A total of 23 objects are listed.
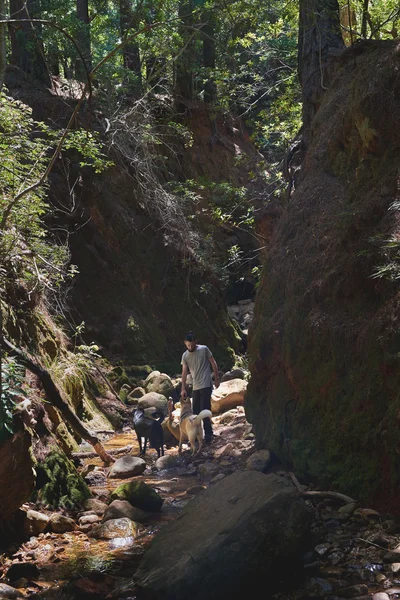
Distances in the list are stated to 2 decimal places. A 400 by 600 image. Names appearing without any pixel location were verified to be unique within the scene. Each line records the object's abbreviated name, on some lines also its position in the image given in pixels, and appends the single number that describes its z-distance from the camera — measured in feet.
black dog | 32.83
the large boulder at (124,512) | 22.41
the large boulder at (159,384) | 47.83
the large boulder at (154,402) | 41.34
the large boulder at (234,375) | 50.72
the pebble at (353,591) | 14.82
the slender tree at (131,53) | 62.32
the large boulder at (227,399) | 41.83
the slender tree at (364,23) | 31.73
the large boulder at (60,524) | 21.36
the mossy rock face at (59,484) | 23.30
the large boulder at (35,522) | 20.47
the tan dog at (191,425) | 31.30
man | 33.55
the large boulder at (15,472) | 18.57
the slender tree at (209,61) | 76.18
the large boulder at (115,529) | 21.12
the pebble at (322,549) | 17.42
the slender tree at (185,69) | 60.95
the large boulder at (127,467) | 28.53
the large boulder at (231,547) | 15.30
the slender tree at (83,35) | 58.75
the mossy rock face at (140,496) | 23.45
